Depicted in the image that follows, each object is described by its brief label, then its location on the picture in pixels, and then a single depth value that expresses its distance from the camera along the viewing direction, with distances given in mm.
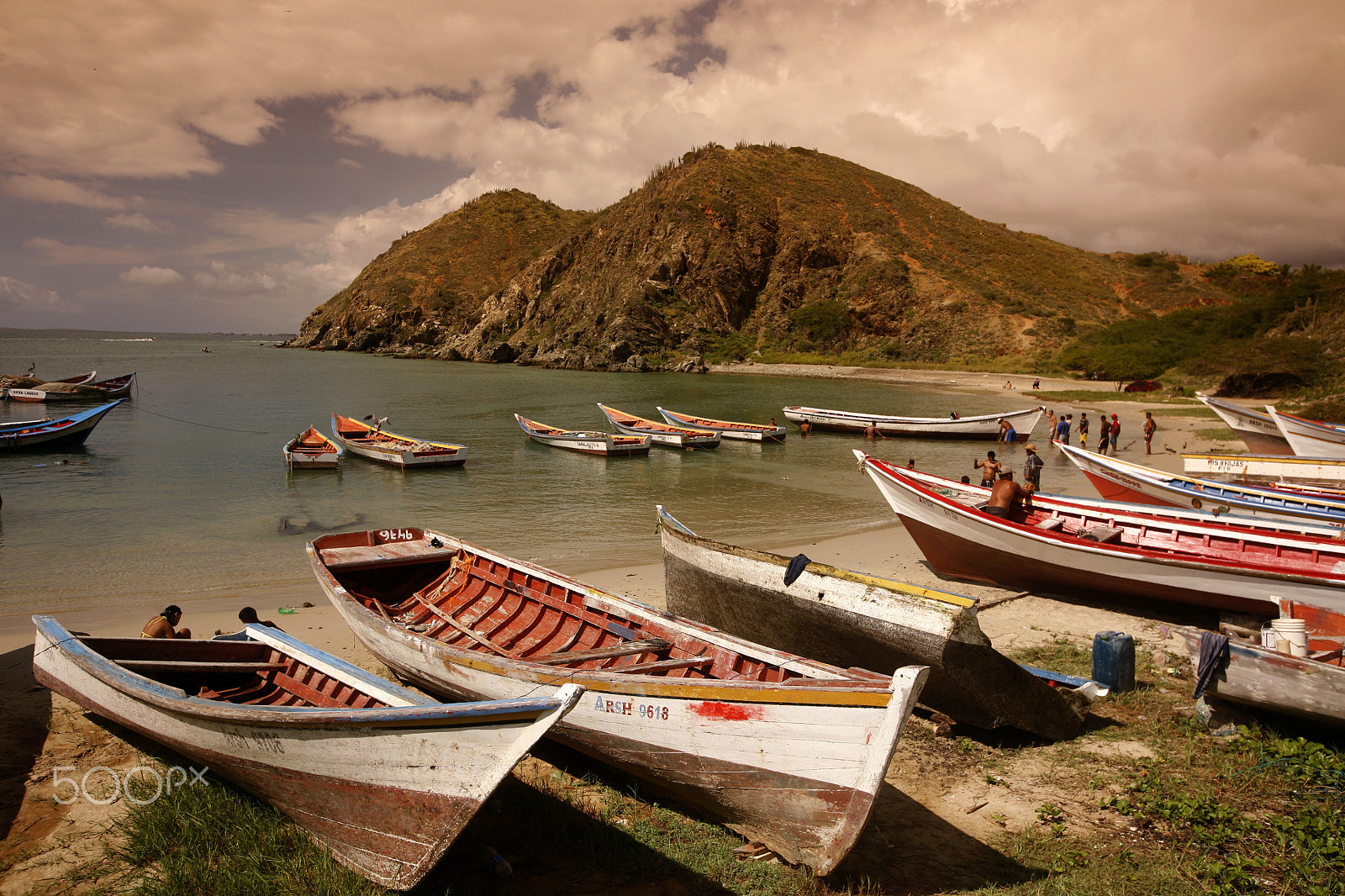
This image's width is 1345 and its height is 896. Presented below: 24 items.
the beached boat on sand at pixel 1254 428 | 22375
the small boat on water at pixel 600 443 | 27891
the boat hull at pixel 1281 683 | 5645
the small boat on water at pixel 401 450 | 23875
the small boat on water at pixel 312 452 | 23547
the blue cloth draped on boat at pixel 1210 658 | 6016
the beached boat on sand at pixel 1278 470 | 16594
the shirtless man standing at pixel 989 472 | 13855
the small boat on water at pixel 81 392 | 40375
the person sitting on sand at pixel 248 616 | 7619
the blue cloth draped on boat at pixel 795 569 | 7066
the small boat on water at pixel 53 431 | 24562
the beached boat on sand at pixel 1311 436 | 19906
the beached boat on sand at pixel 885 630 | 6016
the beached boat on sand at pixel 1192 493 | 12000
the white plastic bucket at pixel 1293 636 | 6348
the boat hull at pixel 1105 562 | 8609
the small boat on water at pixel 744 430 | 31672
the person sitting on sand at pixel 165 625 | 7328
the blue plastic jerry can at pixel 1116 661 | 7172
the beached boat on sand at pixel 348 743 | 4164
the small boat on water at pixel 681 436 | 29734
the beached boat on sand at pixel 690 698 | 4551
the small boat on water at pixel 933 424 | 31594
